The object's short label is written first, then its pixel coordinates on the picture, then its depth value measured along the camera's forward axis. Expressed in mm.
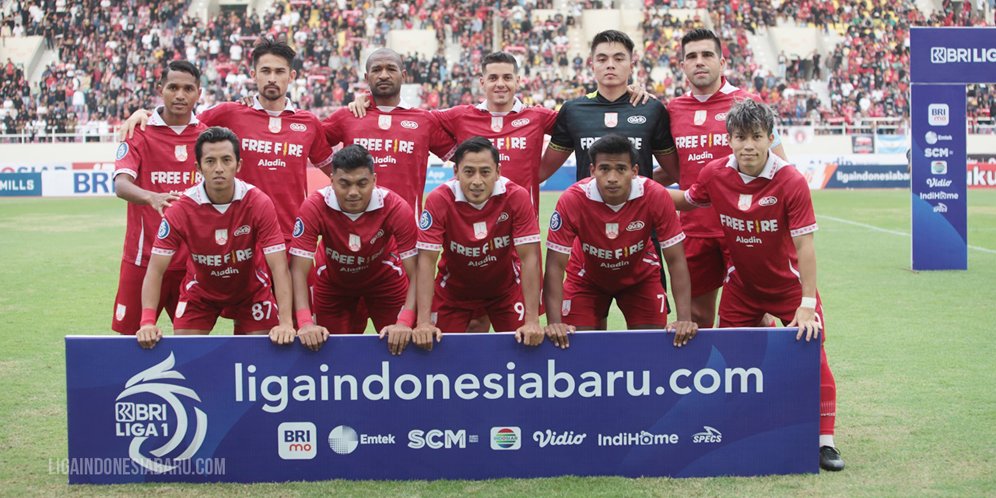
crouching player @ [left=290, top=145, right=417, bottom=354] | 5504
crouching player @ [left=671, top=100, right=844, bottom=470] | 5273
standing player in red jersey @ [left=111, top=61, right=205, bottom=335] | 6566
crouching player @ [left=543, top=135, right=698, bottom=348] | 5496
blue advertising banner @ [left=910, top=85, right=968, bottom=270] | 12945
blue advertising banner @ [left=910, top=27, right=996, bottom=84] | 12664
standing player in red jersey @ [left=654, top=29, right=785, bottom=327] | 6531
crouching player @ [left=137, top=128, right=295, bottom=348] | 5469
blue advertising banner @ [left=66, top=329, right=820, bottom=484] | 4879
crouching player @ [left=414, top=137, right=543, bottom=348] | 5445
